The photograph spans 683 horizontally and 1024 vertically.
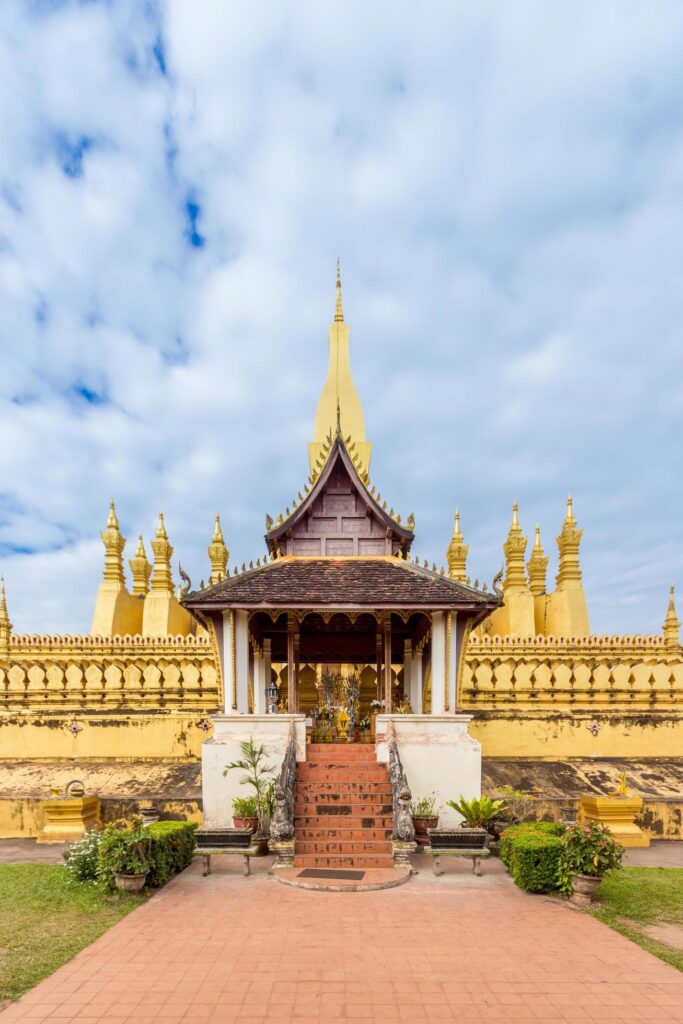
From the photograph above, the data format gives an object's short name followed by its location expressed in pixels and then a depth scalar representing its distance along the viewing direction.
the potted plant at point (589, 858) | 8.07
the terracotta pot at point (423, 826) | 10.79
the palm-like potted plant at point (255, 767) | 11.66
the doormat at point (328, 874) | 9.04
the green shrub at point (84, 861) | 8.91
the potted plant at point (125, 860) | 8.53
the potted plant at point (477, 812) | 10.39
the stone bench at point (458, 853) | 9.19
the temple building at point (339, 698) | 12.17
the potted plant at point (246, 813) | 10.44
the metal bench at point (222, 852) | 9.34
